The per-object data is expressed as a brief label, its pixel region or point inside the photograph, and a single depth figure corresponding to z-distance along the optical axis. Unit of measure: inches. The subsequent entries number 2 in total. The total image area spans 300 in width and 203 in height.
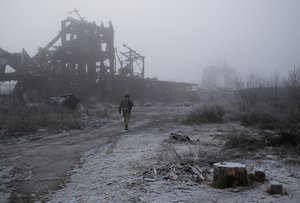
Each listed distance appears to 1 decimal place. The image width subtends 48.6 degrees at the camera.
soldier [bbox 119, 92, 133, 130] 517.4
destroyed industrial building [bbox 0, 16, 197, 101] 1112.2
